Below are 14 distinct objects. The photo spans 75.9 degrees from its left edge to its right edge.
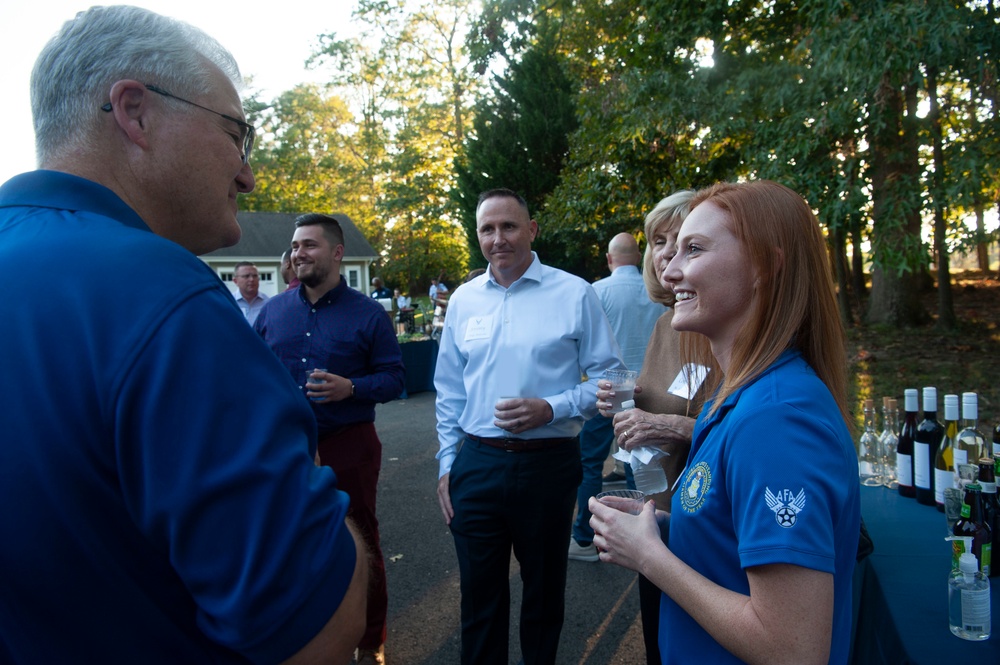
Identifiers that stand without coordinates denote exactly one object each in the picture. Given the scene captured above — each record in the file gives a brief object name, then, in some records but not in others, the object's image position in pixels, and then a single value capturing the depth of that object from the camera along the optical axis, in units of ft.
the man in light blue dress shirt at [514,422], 9.36
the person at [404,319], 76.23
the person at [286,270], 21.47
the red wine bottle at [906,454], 9.64
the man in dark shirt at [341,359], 11.40
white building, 117.39
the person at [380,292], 76.69
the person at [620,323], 17.54
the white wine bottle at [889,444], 10.49
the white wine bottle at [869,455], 10.66
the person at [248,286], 24.56
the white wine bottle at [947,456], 8.39
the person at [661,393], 7.75
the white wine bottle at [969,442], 8.34
